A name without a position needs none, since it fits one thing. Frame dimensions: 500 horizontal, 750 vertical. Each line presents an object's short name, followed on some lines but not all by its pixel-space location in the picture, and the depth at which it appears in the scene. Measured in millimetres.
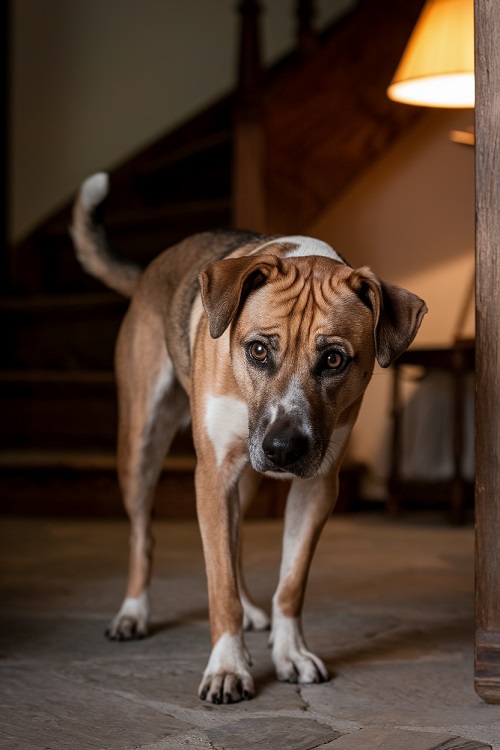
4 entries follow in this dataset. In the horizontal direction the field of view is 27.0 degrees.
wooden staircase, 4953
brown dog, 2189
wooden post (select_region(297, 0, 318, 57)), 5461
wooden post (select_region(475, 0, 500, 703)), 2230
